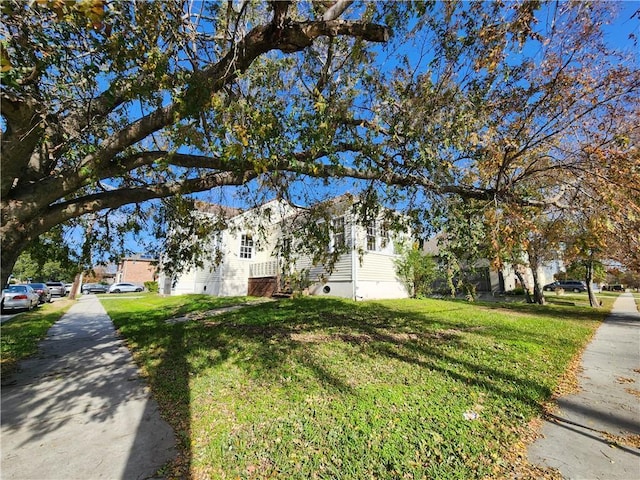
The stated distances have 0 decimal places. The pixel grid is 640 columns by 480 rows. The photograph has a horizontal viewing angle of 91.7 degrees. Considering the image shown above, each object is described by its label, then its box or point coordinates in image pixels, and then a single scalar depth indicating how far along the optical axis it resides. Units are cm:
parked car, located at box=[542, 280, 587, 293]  3962
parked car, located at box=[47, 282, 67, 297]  3002
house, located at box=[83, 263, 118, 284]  5666
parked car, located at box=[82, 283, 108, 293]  4375
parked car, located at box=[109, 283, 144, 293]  4072
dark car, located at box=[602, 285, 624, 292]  4412
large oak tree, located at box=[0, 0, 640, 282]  385
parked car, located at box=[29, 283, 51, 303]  2009
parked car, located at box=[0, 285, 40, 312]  1524
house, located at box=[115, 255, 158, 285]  5366
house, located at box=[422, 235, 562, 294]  2708
